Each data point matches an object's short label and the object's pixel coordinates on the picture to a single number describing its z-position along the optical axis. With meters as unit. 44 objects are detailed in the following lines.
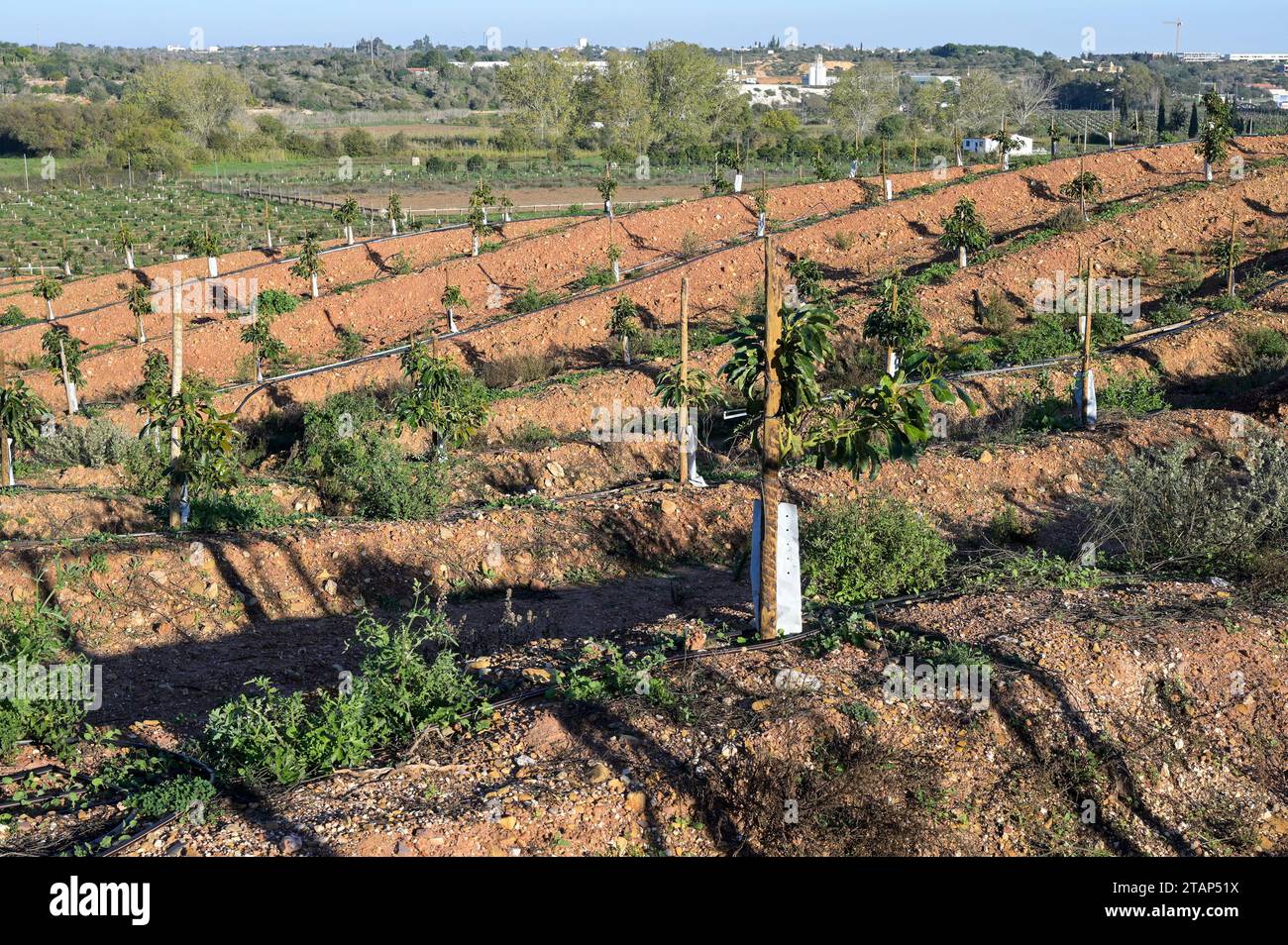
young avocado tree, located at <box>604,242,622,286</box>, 30.05
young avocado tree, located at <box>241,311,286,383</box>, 25.28
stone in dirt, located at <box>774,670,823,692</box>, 7.70
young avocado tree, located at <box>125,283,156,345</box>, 28.09
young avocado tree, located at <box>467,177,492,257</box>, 34.41
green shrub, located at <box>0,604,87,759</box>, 7.60
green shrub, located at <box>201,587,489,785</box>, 6.94
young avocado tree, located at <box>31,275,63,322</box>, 30.17
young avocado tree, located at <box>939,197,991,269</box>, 27.33
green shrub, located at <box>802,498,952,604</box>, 10.10
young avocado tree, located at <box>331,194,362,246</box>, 36.44
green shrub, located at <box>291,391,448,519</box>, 14.23
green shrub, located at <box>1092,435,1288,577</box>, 9.88
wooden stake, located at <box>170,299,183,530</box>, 13.92
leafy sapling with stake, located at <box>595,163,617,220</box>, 35.78
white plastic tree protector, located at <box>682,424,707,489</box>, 14.74
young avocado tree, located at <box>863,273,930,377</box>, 19.81
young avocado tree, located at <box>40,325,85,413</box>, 23.89
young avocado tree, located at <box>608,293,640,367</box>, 23.52
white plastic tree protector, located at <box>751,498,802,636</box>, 8.41
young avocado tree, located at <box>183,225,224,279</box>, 32.03
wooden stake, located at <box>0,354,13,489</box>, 17.97
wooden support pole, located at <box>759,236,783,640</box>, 7.89
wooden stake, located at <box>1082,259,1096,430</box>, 16.47
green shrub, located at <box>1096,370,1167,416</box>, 17.97
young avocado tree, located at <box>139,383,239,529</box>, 14.01
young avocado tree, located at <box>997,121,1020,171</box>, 38.31
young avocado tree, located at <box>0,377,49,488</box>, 17.77
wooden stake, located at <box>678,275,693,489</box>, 14.79
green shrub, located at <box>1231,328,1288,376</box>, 19.85
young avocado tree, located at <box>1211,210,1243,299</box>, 24.28
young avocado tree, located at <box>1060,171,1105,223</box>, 31.54
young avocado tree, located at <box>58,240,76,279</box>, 36.94
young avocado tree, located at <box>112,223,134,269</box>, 34.91
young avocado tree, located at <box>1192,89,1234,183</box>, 31.09
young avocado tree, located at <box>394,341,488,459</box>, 16.91
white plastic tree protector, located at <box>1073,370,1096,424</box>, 16.52
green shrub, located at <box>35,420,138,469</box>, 19.19
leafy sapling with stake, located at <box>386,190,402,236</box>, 36.75
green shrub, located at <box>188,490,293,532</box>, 14.01
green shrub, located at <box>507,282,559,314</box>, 29.16
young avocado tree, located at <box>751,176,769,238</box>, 33.48
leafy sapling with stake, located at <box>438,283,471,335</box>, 27.80
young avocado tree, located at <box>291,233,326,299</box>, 31.31
